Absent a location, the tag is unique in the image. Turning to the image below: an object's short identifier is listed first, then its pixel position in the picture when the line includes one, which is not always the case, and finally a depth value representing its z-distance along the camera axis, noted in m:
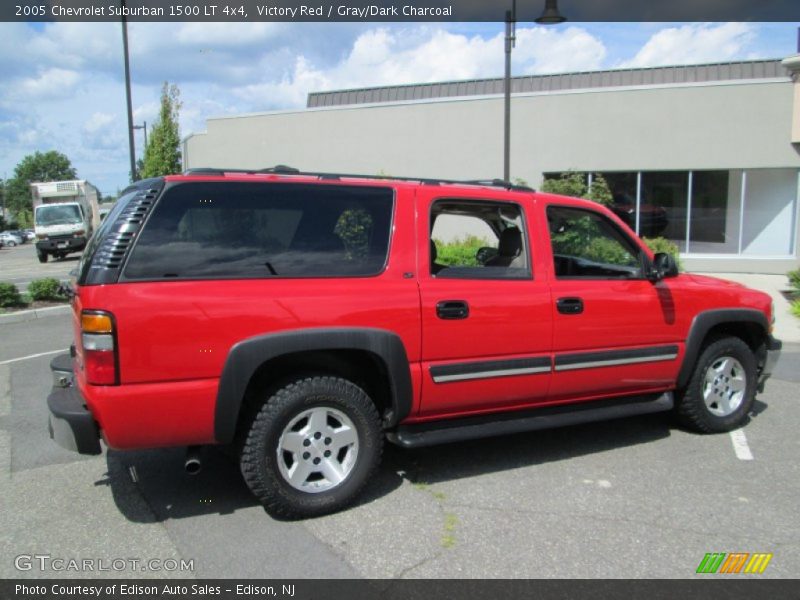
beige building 16.06
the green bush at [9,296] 11.54
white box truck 25.45
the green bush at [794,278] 12.41
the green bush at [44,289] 12.12
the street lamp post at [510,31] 10.79
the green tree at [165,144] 19.08
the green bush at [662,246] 14.62
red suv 3.36
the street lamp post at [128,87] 16.61
